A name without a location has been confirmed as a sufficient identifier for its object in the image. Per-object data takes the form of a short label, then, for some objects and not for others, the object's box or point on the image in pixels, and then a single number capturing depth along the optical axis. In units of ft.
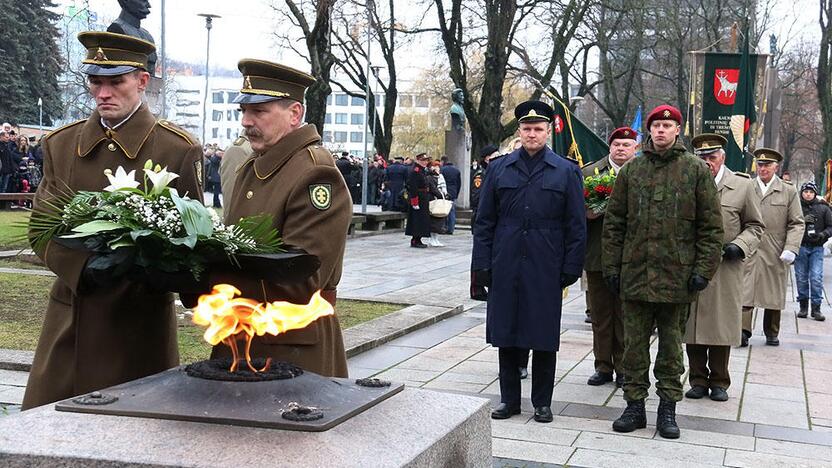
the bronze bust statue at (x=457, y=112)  112.78
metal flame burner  10.53
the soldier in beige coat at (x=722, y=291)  25.98
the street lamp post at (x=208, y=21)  86.17
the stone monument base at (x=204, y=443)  9.81
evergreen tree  147.13
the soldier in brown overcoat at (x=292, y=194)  12.10
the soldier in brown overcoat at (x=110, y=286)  13.12
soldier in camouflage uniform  22.08
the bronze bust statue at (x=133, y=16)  34.89
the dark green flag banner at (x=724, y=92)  45.37
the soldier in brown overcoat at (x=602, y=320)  27.76
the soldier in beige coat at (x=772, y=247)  35.81
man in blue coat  23.04
